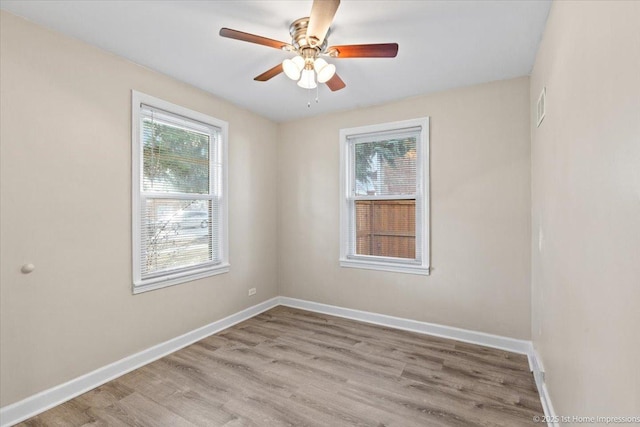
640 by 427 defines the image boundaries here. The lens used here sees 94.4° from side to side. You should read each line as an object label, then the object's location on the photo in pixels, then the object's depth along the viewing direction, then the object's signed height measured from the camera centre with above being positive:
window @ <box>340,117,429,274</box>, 3.29 +0.19
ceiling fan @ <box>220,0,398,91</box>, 1.77 +1.05
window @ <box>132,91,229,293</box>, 2.61 +0.18
